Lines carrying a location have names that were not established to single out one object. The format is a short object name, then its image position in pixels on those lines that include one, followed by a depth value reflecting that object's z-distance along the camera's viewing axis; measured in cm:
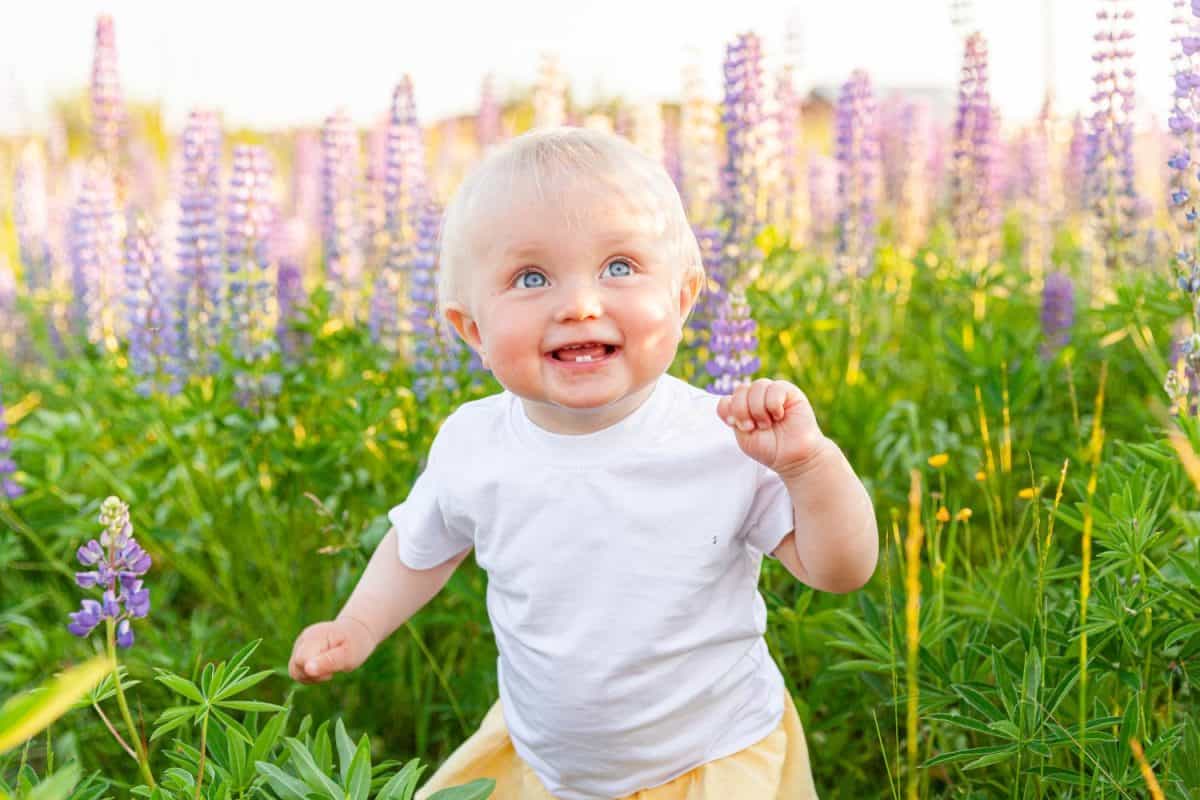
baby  158
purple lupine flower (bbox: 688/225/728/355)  327
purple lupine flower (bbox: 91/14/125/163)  423
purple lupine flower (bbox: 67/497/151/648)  174
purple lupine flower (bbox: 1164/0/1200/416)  218
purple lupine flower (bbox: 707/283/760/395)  244
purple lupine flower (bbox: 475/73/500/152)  536
